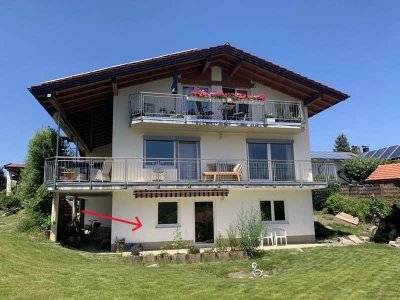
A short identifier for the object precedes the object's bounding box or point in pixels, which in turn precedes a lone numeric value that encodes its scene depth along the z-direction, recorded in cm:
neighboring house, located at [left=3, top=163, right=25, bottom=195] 4706
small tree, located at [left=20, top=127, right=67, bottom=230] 2222
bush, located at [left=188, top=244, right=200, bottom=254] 1592
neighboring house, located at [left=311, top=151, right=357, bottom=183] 2131
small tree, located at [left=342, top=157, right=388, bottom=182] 4066
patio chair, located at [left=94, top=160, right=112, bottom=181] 1847
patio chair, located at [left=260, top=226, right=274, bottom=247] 1984
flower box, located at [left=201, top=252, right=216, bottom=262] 1549
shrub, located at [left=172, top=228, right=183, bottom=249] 1855
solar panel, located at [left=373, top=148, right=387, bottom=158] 4548
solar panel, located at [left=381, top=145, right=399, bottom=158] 4319
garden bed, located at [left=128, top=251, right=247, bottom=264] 1507
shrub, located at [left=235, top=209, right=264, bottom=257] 1623
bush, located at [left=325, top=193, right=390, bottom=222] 2514
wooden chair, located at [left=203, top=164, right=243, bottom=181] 1967
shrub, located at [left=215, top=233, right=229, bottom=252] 1648
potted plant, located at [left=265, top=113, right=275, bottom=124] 2109
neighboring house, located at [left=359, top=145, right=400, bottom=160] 4124
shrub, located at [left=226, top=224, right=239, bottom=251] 1694
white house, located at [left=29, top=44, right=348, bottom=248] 1888
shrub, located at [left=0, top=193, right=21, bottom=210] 3588
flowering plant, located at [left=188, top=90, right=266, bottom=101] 2011
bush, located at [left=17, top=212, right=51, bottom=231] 2003
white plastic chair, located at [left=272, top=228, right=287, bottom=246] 2072
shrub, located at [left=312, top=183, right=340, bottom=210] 3010
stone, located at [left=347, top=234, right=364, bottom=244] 2047
